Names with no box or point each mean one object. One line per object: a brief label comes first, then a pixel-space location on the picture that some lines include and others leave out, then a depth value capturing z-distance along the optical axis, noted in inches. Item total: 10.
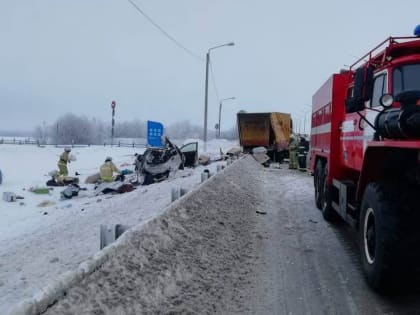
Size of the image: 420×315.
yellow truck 1064.2
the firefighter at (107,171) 630.5
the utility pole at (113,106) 2102.9
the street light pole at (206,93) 1154.0
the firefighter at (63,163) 696.4
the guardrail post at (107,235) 163.8
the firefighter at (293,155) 874.8
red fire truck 151.3
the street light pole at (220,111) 2394.8
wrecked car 654.5
